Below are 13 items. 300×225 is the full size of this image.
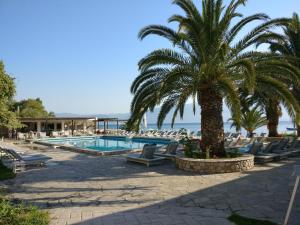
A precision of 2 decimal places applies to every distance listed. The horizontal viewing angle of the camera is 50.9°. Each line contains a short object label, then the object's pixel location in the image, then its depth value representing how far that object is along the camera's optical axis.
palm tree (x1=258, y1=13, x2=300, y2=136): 17.44
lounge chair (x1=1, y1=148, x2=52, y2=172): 11.40
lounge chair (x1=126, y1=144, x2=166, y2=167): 12.13
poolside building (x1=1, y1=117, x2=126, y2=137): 34.74
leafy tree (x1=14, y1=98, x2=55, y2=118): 50.20
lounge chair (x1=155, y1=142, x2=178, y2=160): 13.80
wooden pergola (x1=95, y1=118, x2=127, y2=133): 38.41
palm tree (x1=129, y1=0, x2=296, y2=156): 10.57
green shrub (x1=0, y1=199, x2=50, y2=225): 5.55
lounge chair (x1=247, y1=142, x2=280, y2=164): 12.38
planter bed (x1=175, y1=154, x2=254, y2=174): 10.46
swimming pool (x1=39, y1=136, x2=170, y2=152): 25.38
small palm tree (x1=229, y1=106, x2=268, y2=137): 22.61
